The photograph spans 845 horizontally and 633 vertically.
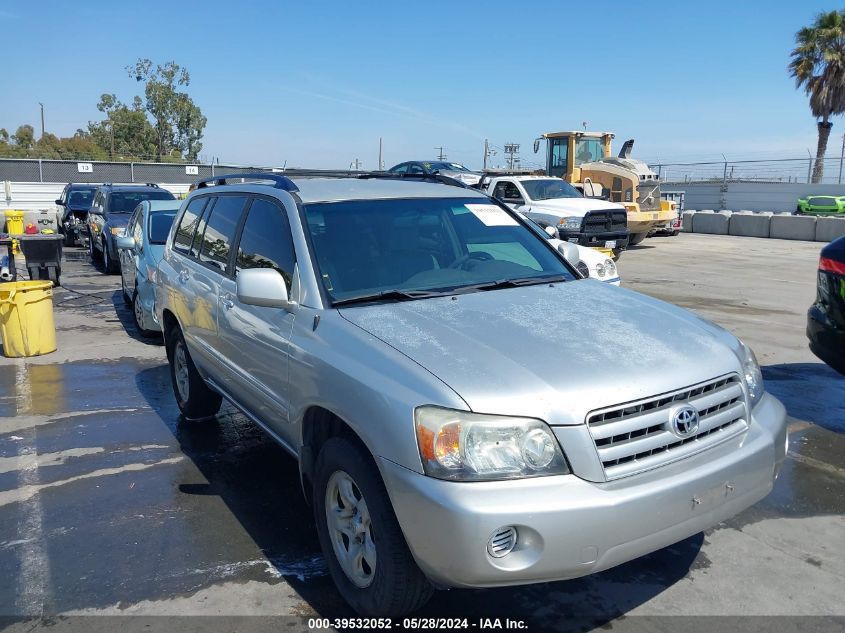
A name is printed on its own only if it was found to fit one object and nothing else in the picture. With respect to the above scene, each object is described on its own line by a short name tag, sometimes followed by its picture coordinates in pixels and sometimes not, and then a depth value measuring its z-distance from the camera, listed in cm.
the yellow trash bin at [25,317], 782
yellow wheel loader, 2119
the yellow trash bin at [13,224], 1545
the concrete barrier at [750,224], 2534
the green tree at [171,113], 5675
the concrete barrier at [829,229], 2294
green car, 3019
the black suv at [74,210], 2032
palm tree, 3688
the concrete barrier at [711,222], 2662
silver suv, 252
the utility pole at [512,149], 6286
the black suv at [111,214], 1457
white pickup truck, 1598
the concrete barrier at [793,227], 2409
